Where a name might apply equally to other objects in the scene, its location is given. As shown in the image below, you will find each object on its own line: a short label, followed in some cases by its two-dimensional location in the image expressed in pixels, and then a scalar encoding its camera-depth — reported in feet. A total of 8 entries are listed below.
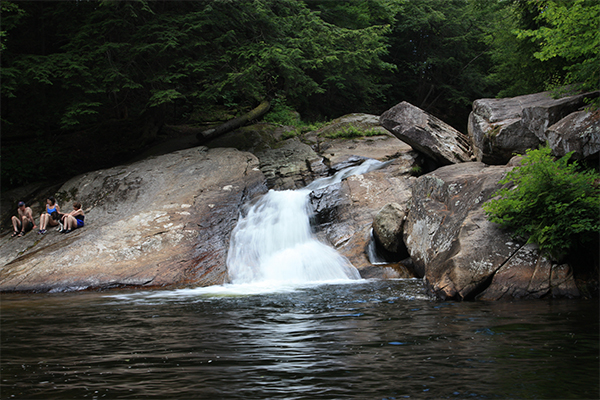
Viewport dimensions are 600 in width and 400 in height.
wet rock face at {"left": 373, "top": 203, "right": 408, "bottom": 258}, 37.47
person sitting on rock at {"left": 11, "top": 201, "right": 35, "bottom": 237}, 45.80
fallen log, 63.46
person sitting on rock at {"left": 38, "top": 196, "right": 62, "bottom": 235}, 45.19
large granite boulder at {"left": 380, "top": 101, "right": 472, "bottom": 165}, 46.47
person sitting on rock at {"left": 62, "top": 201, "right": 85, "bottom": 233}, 44.83
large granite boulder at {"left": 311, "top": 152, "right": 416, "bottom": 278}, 39.14
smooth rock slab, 36.32
